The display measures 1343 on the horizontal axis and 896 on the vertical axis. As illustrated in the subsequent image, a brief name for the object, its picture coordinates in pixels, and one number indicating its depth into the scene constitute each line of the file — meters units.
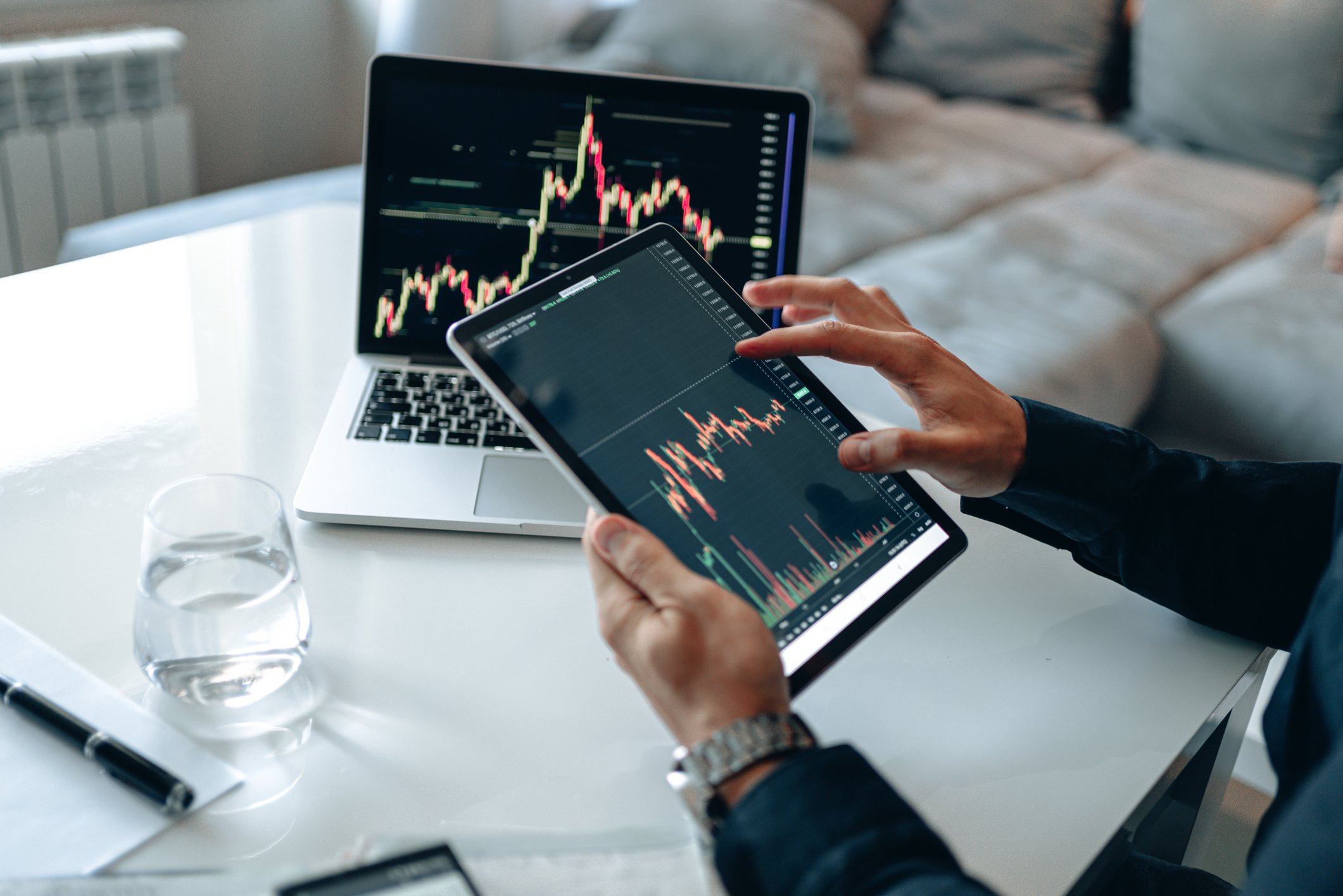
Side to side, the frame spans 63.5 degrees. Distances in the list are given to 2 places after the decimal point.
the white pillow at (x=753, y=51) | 2.26
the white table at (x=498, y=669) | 0.61
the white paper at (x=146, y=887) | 0.52
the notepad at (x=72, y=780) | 0.55
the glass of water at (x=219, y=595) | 0.61
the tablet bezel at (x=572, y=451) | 0.65
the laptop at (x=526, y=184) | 0.99
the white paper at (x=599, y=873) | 0.55
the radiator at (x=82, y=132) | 2.12
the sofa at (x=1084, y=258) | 1.70
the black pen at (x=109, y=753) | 0.58
